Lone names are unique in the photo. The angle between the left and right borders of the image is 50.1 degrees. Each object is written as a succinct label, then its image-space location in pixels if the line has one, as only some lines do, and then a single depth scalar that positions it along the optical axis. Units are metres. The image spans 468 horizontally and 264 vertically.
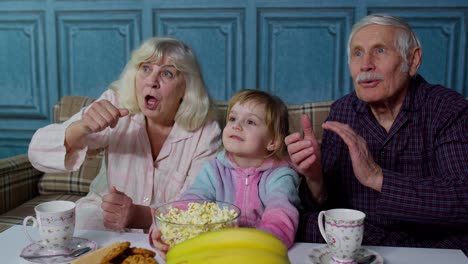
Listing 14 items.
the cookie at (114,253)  1.04
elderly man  1.46
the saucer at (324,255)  1.13
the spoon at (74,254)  1.16
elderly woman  1.82
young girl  1.51
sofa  2.24
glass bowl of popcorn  1.04
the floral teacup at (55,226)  1.17
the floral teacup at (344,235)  1.09
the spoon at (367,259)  1.13
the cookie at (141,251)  1.09
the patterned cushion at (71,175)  2.48
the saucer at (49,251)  1.15
